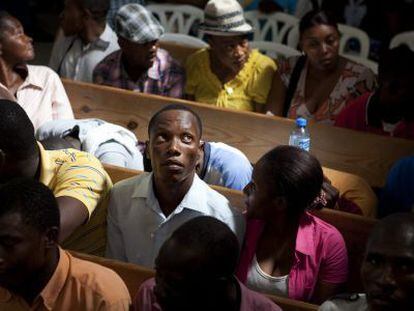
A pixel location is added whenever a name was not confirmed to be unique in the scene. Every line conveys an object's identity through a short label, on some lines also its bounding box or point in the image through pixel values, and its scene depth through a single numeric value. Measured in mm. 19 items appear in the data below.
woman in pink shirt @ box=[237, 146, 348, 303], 2928
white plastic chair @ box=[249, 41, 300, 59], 5477
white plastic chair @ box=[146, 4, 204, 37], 6227
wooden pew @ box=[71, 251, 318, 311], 2732
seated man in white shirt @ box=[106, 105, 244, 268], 3100
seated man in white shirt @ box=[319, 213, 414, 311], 2309
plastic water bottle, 3895
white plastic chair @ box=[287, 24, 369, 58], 5664
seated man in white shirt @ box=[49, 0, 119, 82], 5105
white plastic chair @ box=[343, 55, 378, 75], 5188
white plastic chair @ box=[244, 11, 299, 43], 5973
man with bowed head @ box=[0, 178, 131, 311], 2396
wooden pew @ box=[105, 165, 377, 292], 3076
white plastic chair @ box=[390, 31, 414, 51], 5490
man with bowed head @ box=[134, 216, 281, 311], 2318
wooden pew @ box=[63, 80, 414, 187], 3910
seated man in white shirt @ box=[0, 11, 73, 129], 4254
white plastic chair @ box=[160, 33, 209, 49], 5486
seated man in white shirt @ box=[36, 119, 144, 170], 3594
